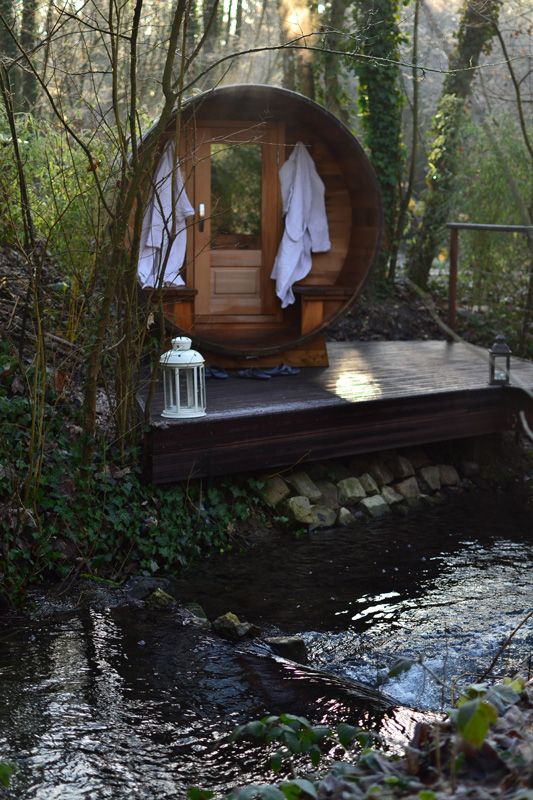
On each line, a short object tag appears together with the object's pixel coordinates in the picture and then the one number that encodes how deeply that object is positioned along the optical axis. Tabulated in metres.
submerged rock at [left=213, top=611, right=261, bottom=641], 3.78
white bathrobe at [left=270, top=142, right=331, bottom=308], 6.97
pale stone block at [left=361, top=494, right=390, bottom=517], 5.94
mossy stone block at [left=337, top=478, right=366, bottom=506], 5.93
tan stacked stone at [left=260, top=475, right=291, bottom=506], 5.51
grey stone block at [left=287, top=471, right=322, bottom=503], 5.70
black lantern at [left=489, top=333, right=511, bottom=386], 6.45
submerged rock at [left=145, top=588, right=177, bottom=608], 4.09
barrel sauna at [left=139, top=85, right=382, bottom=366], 6.66
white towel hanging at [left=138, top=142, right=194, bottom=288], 6.35
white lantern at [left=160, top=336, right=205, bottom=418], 4.92
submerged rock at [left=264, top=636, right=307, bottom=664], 3.64
